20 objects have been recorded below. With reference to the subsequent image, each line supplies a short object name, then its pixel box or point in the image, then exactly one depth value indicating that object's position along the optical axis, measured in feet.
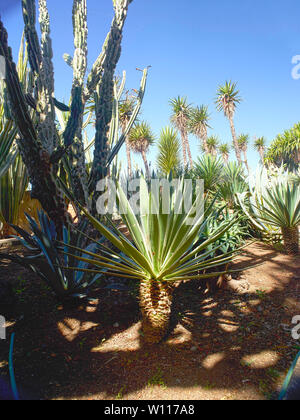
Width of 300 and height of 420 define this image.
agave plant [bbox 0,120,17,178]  10.17
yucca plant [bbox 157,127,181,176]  33.34
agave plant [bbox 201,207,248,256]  10.36
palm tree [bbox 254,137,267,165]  118.73
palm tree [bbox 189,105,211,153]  89.20
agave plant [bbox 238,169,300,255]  12.93
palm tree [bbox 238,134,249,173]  122.93
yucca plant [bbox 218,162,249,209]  20.47
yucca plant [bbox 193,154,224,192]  24.72
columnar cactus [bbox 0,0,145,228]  10.10
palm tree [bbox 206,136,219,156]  97.87
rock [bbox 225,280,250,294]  9.97
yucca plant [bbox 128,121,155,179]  70.64
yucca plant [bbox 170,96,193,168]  81.18
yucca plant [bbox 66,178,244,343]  6.73
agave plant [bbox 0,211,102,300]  8.32
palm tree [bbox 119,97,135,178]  60.49
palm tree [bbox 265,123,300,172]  64.85
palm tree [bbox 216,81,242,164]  79.97
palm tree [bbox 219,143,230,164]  113.19
